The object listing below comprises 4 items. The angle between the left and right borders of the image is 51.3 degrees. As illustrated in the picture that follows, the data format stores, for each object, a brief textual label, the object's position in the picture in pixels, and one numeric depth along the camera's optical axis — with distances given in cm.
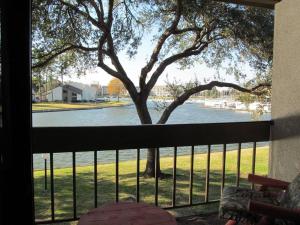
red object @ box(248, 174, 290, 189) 260
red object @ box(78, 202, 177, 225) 188
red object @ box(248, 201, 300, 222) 194
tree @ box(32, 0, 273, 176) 669
